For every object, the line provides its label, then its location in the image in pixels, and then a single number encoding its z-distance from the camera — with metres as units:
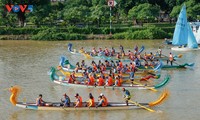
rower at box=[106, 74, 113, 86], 29.47
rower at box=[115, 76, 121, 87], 29.41
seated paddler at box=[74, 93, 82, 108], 24.30
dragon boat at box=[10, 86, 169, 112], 24.33
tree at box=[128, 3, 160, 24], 70.31
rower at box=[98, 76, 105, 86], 29.56
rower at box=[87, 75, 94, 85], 29.73
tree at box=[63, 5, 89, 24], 69.20
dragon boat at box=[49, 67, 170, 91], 29.38
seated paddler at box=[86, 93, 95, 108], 24.32
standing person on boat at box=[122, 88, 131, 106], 24.78
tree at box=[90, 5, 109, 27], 73.50
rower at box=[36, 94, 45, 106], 24.41
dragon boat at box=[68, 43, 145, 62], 42.10
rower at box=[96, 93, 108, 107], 24.40
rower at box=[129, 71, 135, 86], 30.60
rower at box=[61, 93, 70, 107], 24.32
